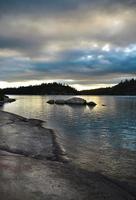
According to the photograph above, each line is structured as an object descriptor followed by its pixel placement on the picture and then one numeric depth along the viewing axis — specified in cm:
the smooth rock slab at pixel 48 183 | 682
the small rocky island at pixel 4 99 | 8068
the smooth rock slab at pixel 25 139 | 1292
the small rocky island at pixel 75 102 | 6855
